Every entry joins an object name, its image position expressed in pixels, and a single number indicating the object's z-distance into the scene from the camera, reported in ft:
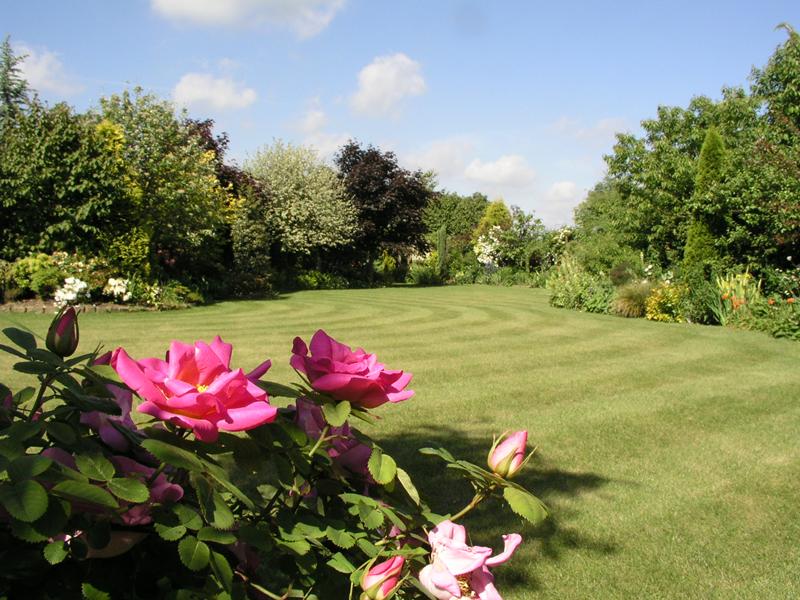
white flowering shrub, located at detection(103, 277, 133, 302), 45.47
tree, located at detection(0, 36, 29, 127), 75.92
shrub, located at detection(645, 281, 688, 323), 45.85
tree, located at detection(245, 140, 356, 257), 82.74
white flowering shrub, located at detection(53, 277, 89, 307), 40.63
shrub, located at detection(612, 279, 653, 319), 47.88
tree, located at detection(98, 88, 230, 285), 51.67
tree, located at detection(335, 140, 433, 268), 93.25
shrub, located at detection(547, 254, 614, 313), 51.57
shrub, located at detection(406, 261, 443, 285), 101.40
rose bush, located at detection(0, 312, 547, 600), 2.63
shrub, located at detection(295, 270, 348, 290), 82.64
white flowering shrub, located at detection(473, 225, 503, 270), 107.04
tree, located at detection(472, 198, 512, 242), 132.03
